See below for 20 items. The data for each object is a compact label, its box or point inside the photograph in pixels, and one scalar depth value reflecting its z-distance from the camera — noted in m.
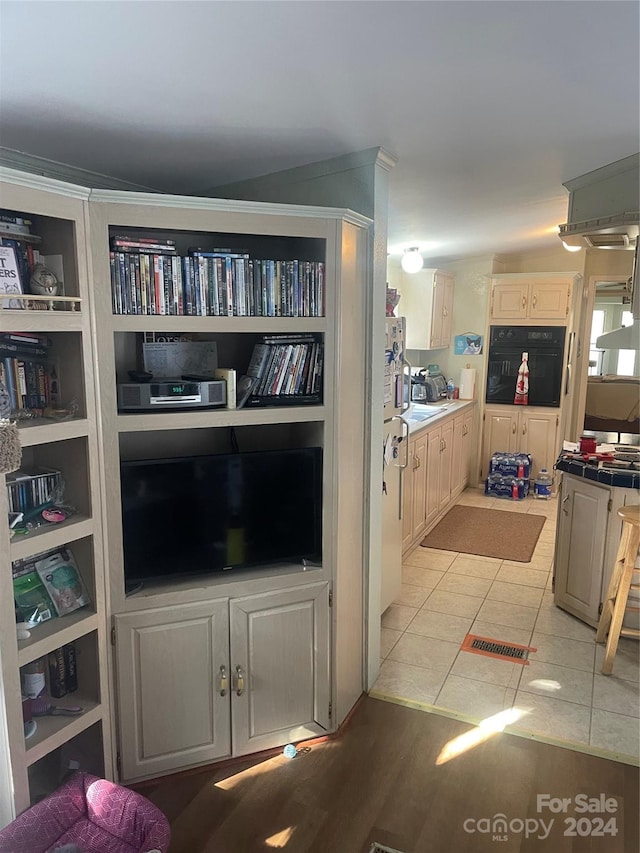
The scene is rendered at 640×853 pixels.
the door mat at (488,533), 4.68
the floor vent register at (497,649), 3.21
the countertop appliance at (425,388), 5.95
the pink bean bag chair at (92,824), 1.73
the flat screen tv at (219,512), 2.24
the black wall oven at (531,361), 5.79
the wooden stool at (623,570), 2.99
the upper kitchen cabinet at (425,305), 5.80
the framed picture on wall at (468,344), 6.23
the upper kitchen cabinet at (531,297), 5.73
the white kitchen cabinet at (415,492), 4.39
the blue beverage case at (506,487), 5.90
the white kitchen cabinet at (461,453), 5.67
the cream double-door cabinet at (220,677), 2.26
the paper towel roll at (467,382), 6.16
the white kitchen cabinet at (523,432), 5.97
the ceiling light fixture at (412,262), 4.65
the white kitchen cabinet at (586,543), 3.33
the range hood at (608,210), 2.70
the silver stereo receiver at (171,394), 2.16
